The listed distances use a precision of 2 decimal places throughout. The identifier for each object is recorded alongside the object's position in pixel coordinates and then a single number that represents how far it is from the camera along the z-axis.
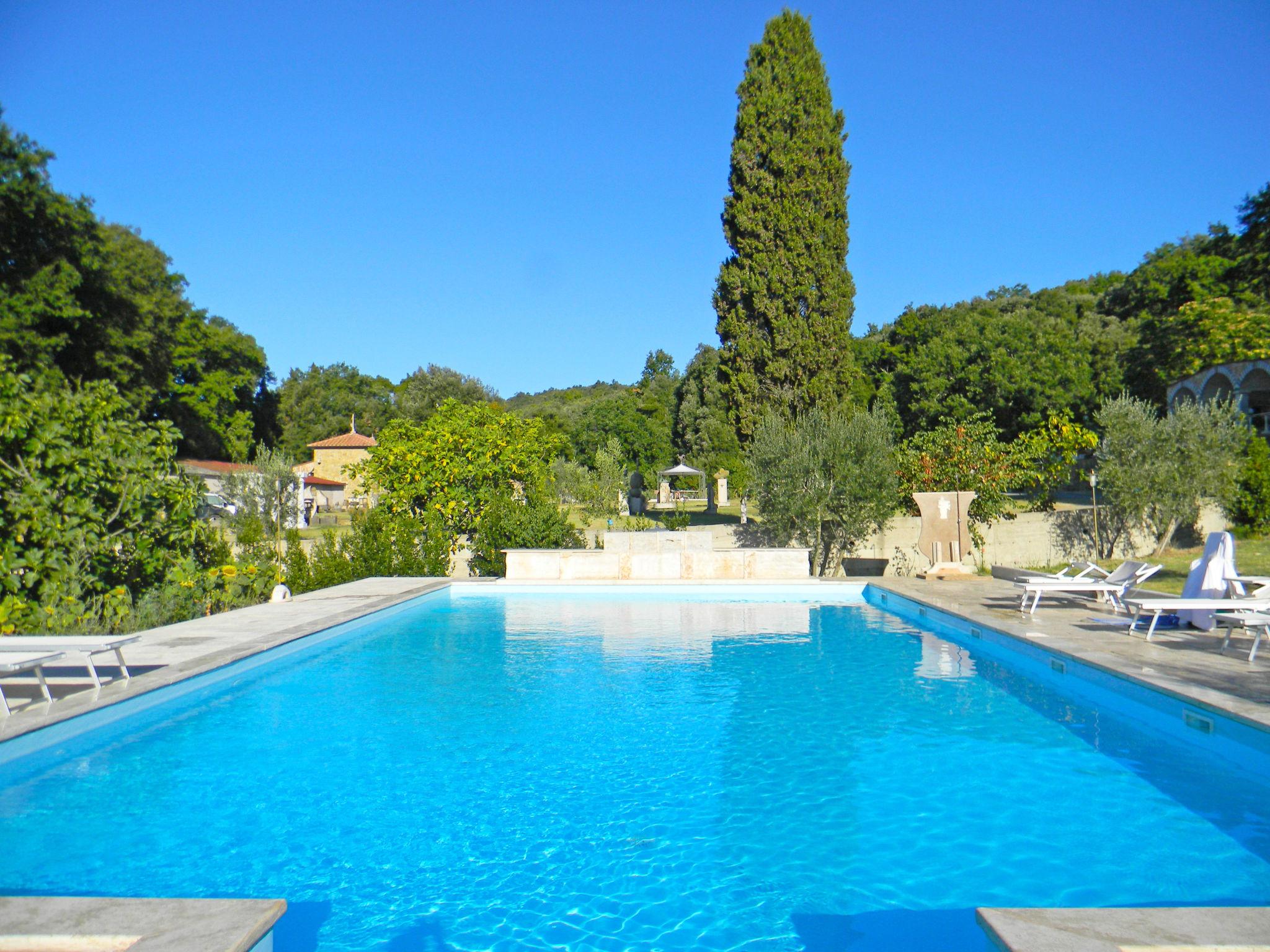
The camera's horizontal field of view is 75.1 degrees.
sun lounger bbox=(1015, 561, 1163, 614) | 9.43
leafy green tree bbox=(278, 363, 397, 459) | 65.88
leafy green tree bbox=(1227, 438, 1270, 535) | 19.47
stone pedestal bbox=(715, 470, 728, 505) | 41.09
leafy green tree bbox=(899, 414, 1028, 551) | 16.69
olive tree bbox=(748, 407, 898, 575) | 15.65
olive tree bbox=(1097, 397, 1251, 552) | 16.94
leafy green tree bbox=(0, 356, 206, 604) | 8.32
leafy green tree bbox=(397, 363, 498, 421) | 49.53
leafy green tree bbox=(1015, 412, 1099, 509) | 17.56
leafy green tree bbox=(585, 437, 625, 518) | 27.34
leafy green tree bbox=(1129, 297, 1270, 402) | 35.19
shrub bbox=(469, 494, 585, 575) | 15.80
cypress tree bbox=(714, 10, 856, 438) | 20.88
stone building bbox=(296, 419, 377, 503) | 54.31
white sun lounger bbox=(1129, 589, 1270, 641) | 7.32
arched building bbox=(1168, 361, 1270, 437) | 28.66
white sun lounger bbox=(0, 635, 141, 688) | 5.73
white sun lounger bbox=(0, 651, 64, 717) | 5.15
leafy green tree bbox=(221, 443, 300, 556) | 19.36
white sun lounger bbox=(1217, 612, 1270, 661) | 6.81
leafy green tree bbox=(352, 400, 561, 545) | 16.45
